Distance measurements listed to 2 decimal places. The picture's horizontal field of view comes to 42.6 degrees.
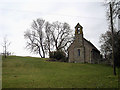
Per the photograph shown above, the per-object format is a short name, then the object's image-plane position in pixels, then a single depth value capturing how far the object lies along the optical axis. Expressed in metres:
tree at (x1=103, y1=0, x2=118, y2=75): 17.62
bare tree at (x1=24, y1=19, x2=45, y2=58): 55.72
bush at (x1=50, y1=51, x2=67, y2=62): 45.38
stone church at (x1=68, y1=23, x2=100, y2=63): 44.06
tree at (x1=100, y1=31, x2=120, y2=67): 31.08
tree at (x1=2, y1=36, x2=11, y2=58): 43.84
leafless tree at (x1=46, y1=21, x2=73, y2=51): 54.68
